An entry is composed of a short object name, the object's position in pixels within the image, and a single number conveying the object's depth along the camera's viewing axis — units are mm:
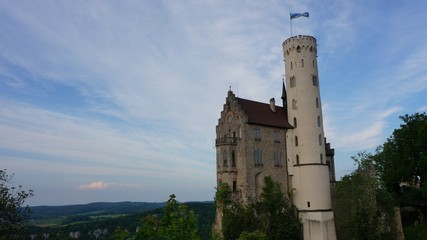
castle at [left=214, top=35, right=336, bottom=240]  51094
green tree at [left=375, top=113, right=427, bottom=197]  55341
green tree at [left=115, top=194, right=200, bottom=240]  14055
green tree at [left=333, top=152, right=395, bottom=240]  48750
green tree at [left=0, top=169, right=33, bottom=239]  24172
